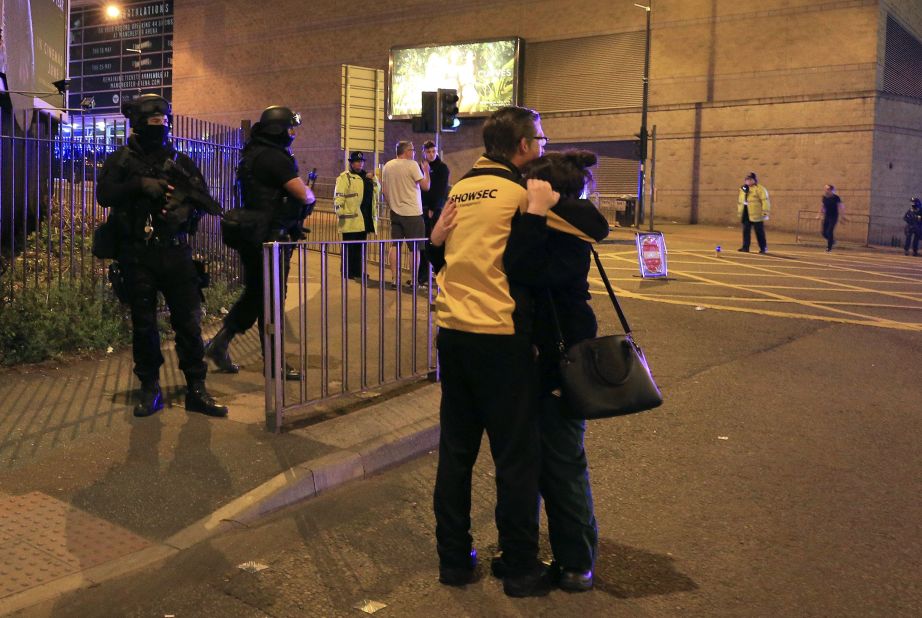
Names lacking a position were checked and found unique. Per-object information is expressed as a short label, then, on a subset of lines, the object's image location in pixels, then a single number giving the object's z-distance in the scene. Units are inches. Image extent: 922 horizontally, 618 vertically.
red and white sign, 587.8
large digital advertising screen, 1489.9
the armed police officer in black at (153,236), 221.8
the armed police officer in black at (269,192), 249.1
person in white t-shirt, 461.1
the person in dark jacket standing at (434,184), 490.6
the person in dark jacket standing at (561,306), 136.2
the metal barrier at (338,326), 221.9
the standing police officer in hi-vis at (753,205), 819.4
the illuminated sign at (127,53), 1946.4
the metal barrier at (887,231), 1163.9
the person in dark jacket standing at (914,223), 978.7
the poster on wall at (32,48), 404.0
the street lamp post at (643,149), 1195.3
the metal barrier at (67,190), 321.7
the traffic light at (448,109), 607.8
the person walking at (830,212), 940.6
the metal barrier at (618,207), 1300.4
